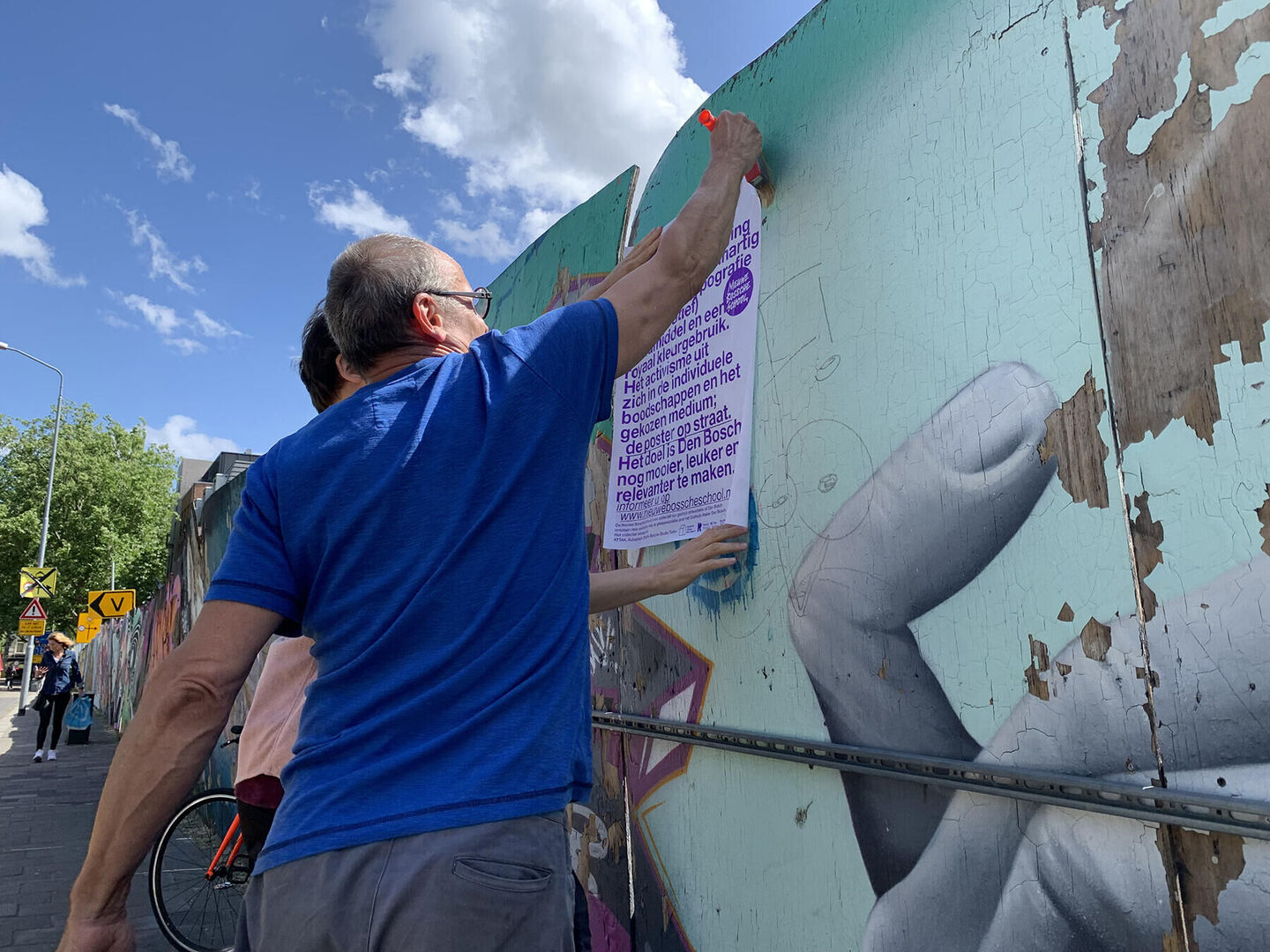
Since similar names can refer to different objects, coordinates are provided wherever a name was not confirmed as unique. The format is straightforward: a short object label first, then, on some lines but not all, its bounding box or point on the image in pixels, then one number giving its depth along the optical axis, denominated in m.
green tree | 28.62
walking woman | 12.29
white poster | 2.16
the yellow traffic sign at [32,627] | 19.73
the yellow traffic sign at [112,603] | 16.48
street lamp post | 20.99
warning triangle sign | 19.48
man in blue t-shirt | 1.18
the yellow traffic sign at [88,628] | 20.04
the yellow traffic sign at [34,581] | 17.08
